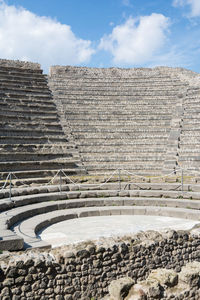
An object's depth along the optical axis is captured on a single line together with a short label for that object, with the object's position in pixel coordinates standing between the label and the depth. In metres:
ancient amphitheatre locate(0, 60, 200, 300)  5.49
